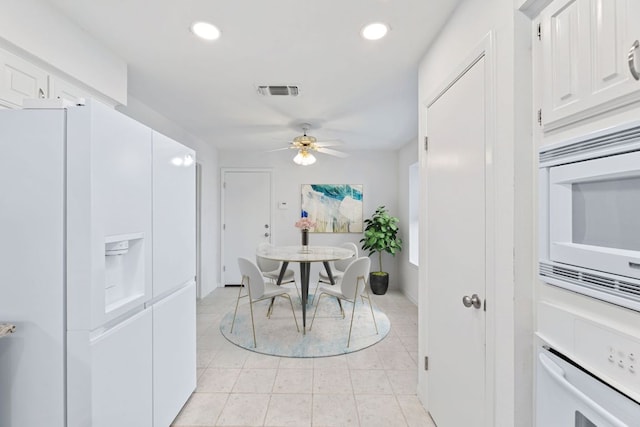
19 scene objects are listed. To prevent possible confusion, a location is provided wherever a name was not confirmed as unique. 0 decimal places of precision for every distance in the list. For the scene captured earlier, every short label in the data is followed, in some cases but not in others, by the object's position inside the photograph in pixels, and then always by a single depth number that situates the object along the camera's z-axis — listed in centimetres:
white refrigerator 108
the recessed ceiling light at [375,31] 166
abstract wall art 498
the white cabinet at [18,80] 131
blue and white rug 272
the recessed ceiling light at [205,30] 165
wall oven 69
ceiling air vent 247
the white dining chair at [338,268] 387
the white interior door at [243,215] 499
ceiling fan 341
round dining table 313
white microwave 69
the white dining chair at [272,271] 385
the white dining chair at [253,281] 283
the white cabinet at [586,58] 69
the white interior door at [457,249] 130
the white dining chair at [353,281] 286
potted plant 454
